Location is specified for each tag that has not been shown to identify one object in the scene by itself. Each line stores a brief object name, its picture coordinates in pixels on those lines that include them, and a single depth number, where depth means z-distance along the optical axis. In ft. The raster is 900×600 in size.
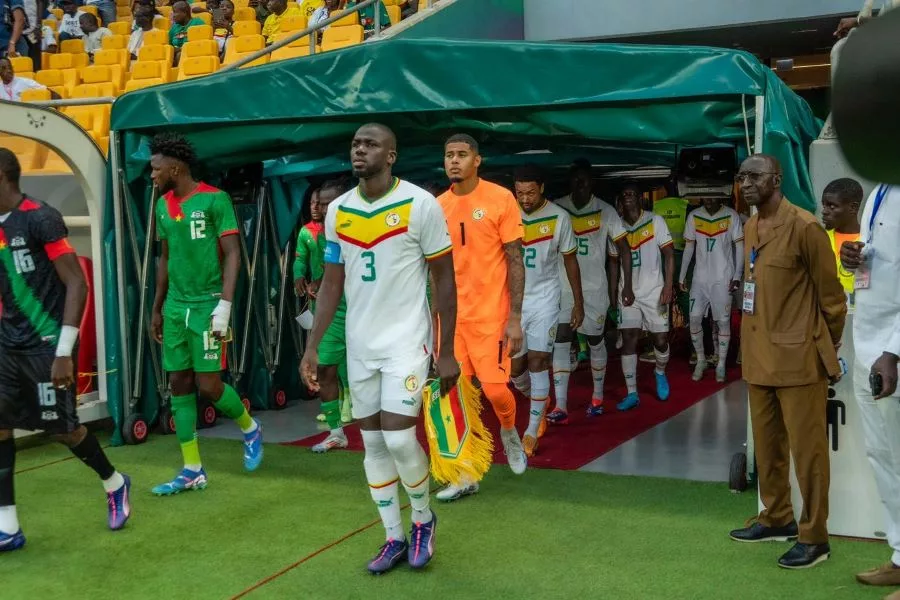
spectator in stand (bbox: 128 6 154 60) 50.03
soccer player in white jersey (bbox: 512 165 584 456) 23.32
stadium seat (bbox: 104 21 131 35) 53.93
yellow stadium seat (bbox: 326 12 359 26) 41.68
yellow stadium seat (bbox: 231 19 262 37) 48.21
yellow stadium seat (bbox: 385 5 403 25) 43.52
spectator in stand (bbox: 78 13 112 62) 53.11
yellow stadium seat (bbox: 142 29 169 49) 49.53
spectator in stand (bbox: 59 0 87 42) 54.19
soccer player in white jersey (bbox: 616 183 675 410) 31.19
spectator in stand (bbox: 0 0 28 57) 49.73
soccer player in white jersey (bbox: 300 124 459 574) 14.75
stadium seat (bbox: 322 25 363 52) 40.60
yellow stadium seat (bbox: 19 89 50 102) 44.14
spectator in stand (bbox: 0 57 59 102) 43.86
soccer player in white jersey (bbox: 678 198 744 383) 34.68
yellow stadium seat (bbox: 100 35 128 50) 51.31
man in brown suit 14.74
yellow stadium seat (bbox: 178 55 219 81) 44.68
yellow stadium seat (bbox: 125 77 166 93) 45.65
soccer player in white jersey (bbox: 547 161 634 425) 27.94
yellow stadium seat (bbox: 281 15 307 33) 45.03
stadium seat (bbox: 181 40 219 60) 45.83
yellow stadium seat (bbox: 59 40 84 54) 52.29
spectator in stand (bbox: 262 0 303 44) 46.55
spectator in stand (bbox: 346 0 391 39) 40.86
